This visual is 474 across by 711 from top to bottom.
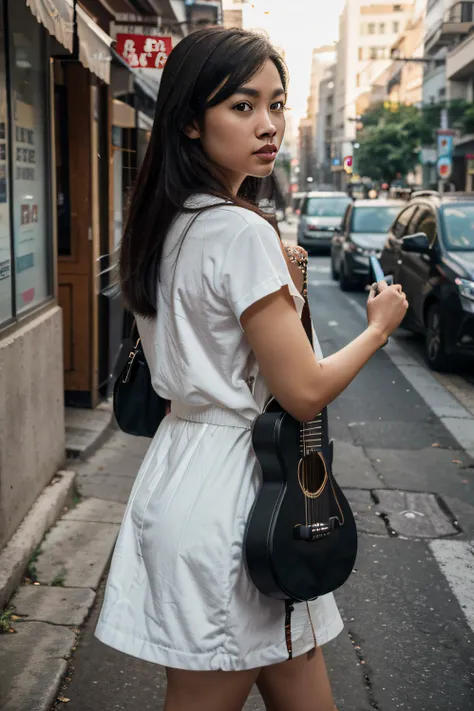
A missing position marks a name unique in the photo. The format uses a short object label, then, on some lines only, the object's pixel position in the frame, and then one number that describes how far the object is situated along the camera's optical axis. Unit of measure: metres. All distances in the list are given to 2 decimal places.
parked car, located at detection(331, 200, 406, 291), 17.78
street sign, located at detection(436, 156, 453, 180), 33.44
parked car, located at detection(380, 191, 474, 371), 9.46
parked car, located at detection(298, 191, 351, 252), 27.70
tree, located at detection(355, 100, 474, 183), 49.91
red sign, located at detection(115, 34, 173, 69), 8.34
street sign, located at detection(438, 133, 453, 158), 35.16
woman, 1.72
